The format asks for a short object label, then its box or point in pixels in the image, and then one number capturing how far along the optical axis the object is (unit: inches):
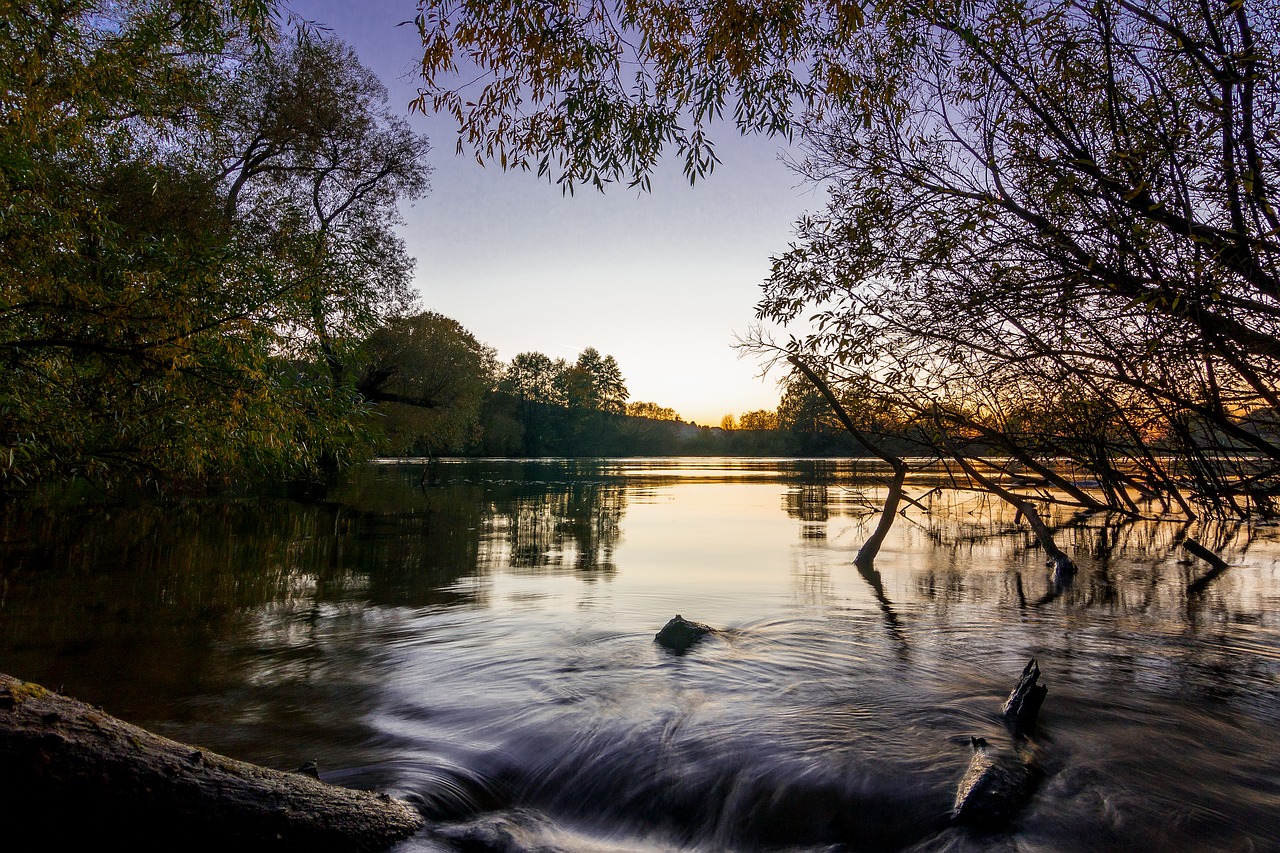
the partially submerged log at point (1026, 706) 235.1
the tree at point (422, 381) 1439.5
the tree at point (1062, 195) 175.2
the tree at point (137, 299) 283.6
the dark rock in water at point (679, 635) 331.3
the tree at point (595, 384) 4832.7
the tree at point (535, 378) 4756.4
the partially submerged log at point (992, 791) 172.1
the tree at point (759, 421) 4473.4
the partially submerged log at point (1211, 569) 482.0
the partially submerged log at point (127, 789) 108.3
